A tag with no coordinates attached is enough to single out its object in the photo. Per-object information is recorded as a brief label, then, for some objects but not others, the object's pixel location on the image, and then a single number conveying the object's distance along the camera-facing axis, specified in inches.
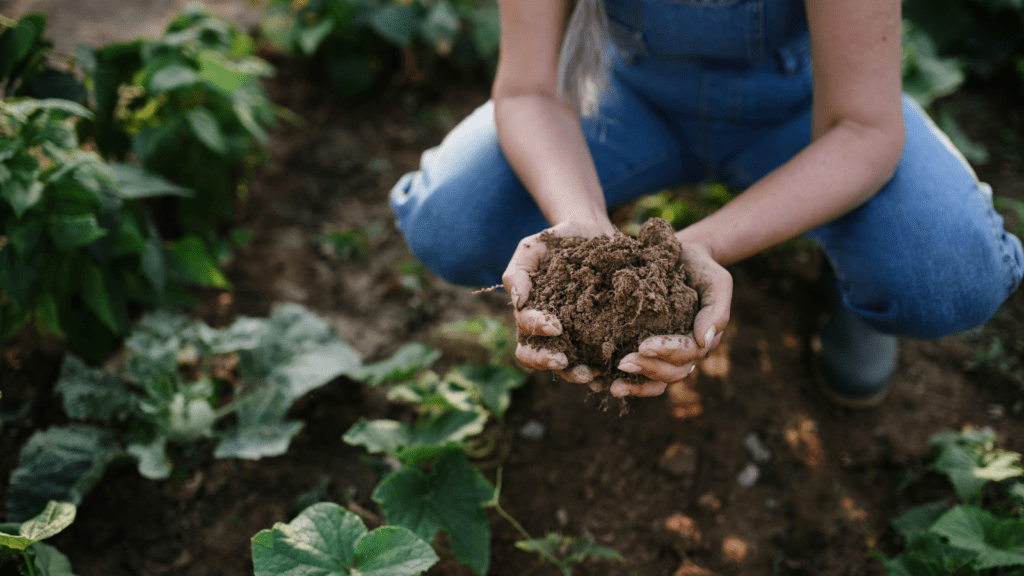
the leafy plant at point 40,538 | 52.4
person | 54.1
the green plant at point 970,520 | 55.1
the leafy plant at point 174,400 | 63.0
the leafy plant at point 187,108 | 81.2
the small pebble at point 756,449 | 73.8
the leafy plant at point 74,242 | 64.9
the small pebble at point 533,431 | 76.1
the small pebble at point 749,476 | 71.9
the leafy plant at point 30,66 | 72.9
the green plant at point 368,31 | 115.2
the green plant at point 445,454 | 59.5
